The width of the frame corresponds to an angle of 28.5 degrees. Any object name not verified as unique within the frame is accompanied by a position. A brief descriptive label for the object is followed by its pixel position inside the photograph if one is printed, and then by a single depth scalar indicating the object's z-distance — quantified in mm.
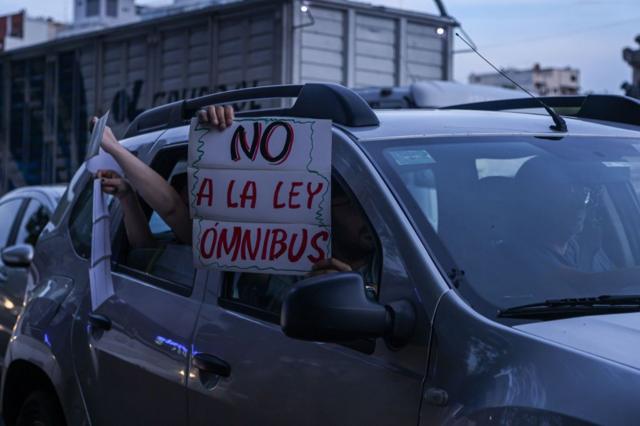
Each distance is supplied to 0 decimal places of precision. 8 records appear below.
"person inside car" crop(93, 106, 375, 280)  3656
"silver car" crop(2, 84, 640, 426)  2939
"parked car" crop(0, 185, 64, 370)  7527
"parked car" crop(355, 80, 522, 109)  13953
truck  16156
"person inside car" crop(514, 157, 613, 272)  3418
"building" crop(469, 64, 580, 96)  88562
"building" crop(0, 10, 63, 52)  79500
